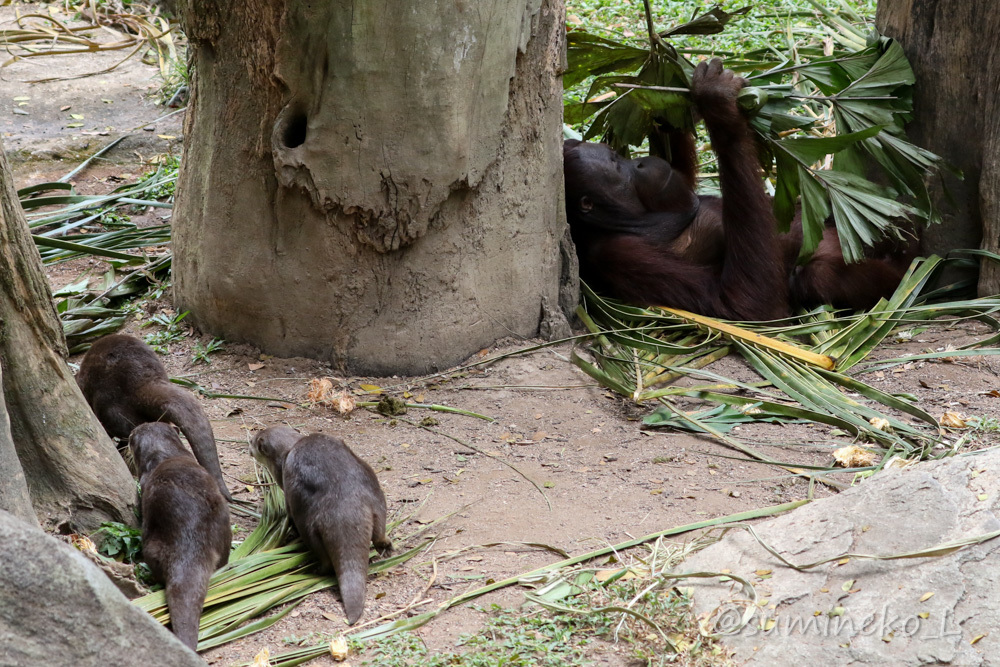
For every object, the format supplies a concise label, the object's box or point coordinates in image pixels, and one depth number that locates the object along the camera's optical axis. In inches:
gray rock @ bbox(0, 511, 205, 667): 152.4
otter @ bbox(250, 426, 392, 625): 242.1
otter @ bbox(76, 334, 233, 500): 297.1
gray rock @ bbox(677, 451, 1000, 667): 198.4
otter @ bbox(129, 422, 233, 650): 224.7
